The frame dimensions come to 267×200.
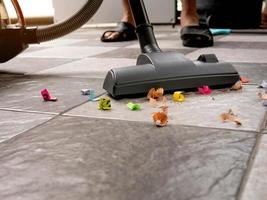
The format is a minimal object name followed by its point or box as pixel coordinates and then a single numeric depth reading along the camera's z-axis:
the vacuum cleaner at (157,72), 0.85
